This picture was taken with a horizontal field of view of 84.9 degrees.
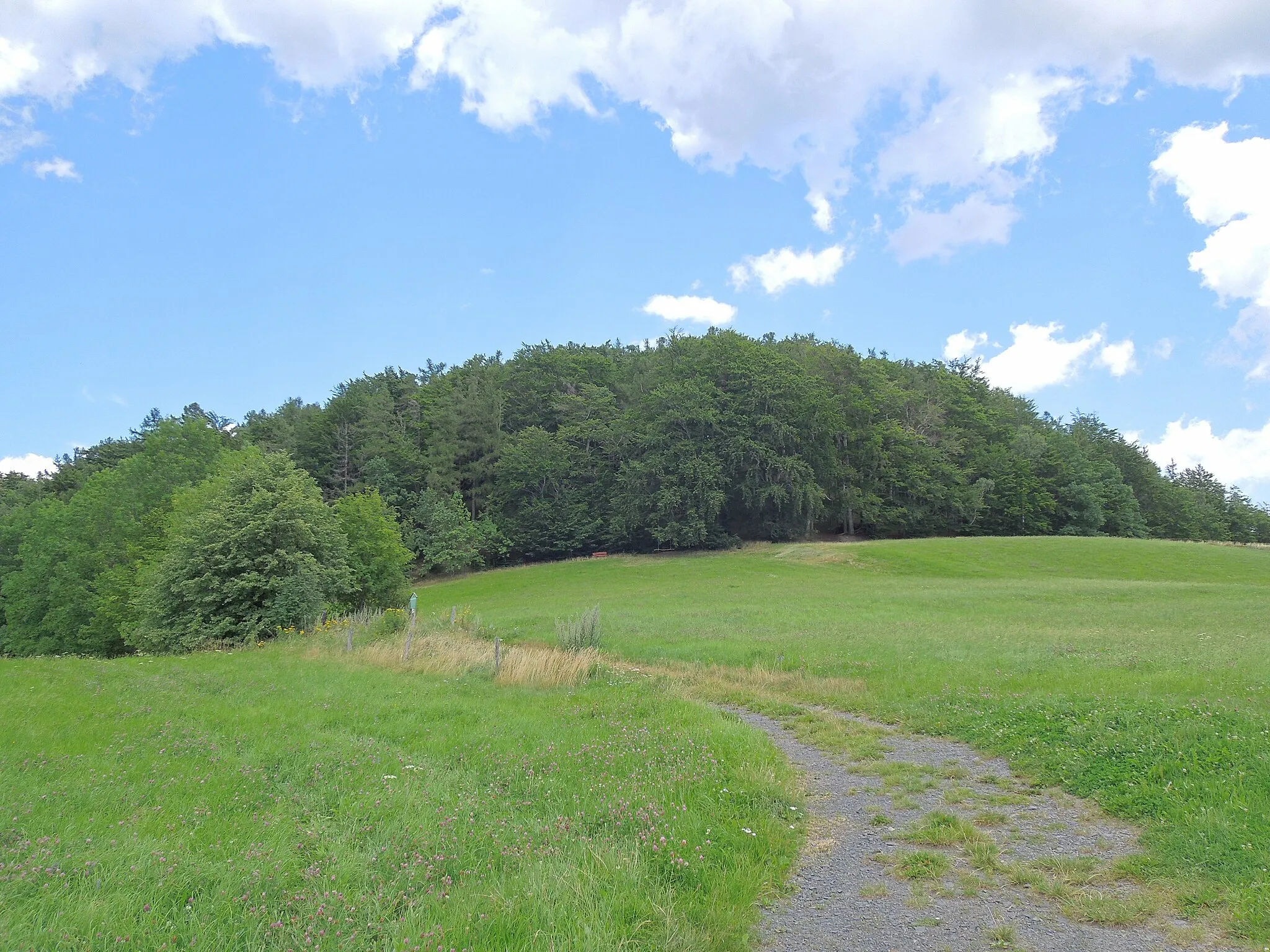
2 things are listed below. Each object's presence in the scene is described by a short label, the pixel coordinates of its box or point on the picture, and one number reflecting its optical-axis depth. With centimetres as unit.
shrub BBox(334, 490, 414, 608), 4112
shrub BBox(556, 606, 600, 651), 2141
